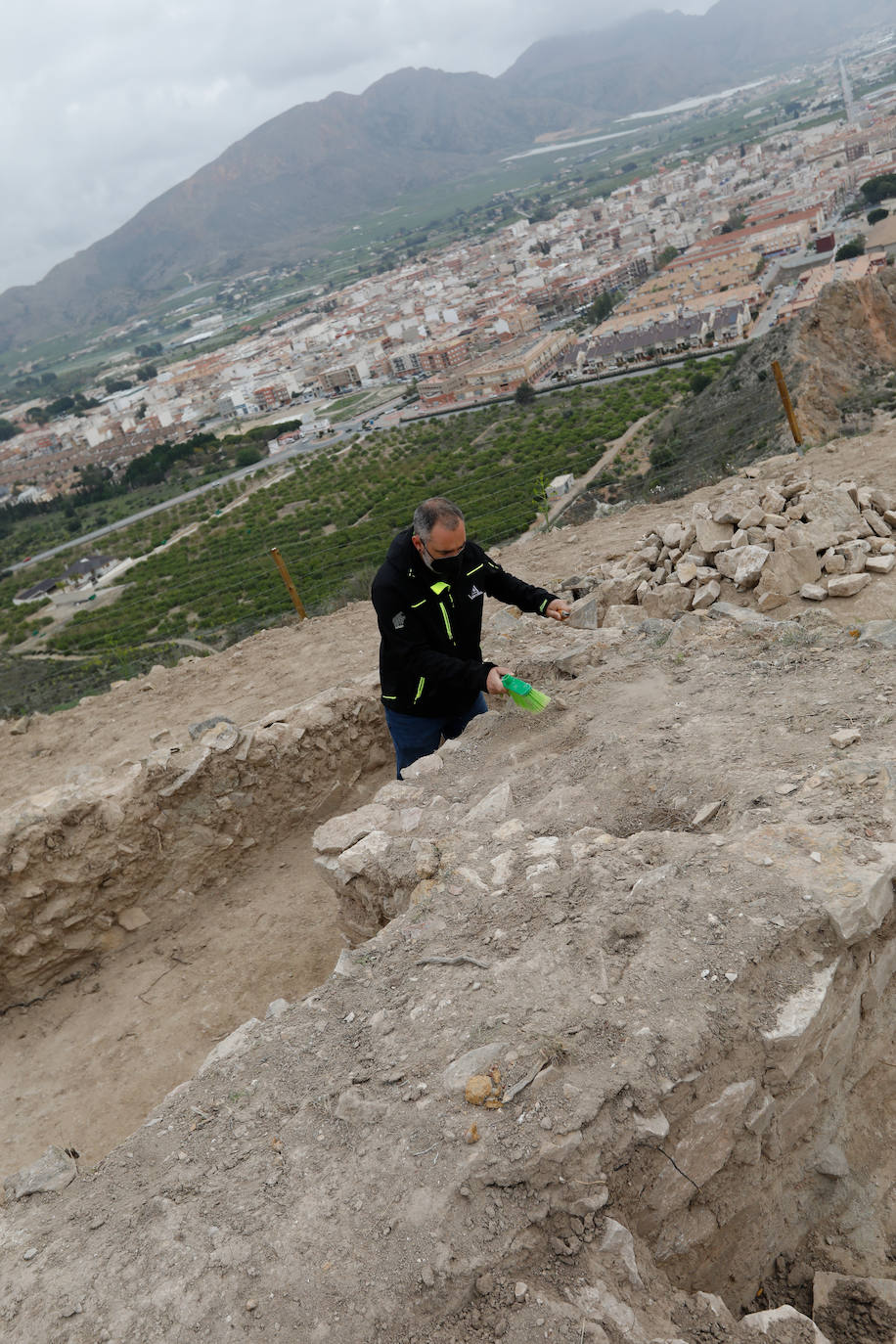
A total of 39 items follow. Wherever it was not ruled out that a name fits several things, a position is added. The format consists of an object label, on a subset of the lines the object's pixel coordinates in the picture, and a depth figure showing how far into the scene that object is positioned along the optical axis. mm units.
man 4547
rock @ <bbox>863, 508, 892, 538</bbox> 7926
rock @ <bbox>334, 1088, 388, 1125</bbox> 2941
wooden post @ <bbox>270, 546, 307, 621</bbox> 10548
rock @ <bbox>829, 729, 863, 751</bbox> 3934
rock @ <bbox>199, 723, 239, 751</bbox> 6750
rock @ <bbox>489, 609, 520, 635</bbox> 7758
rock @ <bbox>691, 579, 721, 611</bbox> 7320
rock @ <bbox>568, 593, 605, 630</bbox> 7246
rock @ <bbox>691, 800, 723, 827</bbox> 3834
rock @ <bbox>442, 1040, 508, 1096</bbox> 2914
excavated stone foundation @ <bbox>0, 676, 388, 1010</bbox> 6293
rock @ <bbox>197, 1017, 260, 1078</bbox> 3448
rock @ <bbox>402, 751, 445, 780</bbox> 5102
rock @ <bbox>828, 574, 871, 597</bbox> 7066
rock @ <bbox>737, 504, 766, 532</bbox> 8164
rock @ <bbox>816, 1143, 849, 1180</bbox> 3180
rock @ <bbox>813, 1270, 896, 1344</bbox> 2826
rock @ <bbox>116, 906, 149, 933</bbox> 6586
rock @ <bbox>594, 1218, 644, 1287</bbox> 2561
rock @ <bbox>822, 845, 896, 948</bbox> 3055
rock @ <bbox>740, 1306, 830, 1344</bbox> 2568
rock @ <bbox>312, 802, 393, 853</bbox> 4711
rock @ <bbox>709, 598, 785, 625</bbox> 5965
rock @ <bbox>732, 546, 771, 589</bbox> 7352
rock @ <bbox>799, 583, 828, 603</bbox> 7090
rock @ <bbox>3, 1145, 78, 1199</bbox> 3238
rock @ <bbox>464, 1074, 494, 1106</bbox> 2824
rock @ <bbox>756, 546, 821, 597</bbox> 7211
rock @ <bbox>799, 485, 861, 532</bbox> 7883
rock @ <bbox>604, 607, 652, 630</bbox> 7007
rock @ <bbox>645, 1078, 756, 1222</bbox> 2777
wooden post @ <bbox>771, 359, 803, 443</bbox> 10328
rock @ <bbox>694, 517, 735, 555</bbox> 8000
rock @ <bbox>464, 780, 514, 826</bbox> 4441
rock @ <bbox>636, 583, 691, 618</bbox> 7438
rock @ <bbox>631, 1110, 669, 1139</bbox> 2713
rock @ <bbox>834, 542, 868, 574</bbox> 7355
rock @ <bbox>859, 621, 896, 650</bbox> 4855
